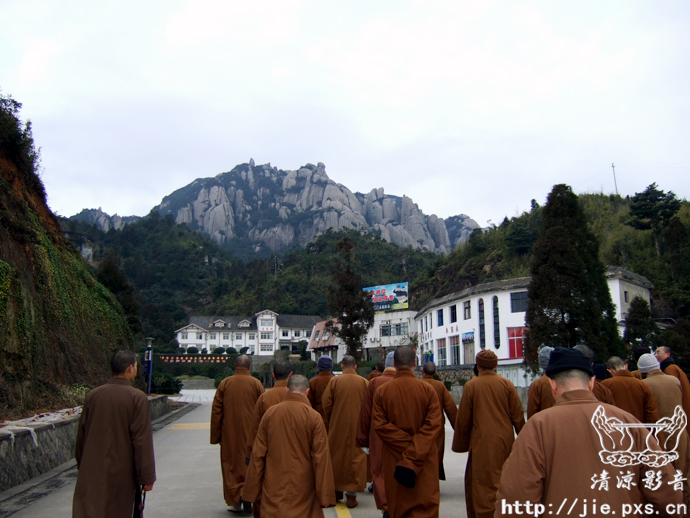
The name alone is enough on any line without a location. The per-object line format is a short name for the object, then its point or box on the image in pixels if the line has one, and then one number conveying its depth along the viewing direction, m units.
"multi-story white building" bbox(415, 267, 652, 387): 34.44
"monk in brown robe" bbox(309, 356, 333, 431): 8.26
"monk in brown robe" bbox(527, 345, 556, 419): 6.07
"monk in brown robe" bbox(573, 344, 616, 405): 6.25
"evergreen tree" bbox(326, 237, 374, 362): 36.28
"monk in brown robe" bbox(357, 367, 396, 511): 6.07
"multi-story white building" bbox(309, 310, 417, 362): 59.58
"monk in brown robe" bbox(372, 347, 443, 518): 5.02
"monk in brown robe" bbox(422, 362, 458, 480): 6.40
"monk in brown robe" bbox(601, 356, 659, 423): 6.40
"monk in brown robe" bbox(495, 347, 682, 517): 2.63
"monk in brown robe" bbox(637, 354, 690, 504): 6.62
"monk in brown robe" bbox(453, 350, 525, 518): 5.41
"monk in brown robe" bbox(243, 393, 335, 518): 4.45
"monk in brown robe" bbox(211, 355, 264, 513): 6.79
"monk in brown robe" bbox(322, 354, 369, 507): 7.23
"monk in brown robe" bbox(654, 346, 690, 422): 7.12
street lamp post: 23.71
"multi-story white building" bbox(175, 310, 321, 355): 85.50
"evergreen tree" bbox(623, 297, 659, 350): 28.47
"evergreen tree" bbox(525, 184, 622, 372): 22.86
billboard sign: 60.38
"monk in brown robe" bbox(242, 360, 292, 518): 6.10
